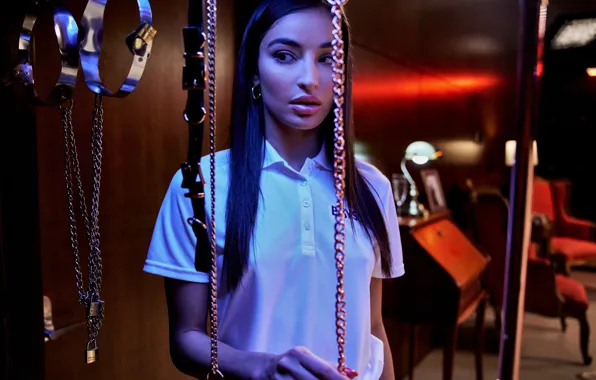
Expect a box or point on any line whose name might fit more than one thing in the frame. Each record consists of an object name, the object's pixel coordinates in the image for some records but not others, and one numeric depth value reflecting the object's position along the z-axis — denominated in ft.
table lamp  7.79
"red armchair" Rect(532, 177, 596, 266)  13.92
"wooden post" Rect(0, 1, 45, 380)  2.23
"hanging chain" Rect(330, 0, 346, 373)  1.48
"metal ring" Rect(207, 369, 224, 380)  1.80
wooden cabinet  6.87
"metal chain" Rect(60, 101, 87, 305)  2.02
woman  2.07
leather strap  1.46
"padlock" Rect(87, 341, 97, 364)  1.99
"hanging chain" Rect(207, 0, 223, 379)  1.60
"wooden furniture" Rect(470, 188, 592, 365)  9.80
